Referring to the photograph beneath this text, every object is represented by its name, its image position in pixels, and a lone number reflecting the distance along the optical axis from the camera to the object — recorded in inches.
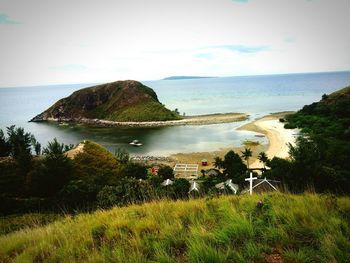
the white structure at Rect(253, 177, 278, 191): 845.3
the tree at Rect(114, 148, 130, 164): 1379.7
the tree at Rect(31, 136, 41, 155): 2103.2
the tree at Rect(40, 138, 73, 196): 1006.4
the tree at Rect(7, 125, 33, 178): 1887.6
